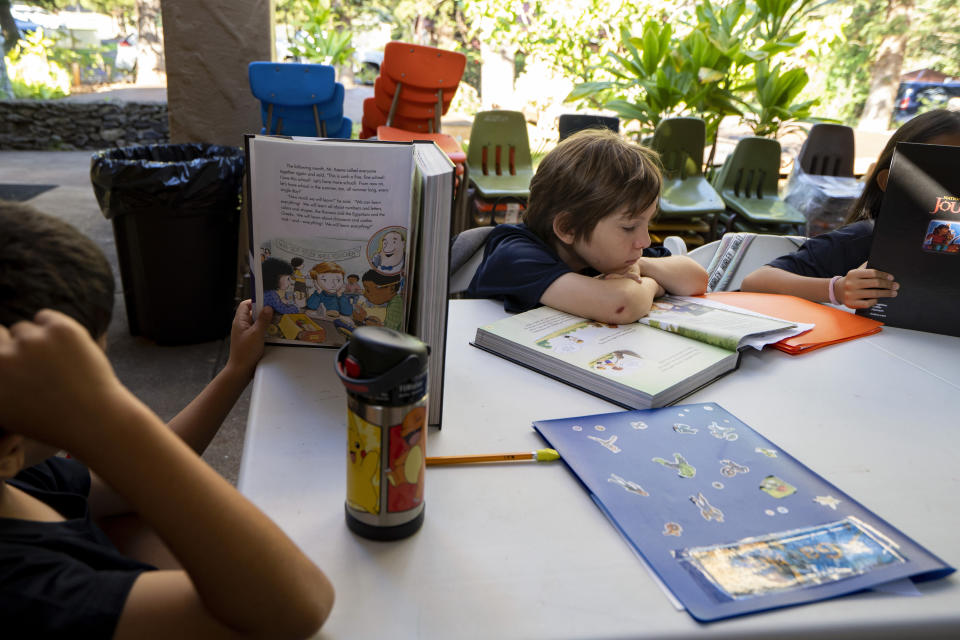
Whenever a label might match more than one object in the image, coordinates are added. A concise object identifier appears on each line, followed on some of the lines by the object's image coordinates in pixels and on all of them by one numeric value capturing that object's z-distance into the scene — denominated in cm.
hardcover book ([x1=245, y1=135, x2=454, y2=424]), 97
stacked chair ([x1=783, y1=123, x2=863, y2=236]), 396
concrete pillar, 326
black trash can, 269
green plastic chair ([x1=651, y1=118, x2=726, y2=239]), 408
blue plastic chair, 326
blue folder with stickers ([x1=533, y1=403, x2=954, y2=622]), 65
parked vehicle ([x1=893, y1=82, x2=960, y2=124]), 1259
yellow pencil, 83
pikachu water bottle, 62
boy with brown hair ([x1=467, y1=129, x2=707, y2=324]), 132
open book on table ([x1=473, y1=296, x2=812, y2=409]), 103
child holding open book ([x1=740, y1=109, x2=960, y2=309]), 169
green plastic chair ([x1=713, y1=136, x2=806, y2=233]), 424
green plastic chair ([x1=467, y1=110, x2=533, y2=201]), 436
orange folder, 130
